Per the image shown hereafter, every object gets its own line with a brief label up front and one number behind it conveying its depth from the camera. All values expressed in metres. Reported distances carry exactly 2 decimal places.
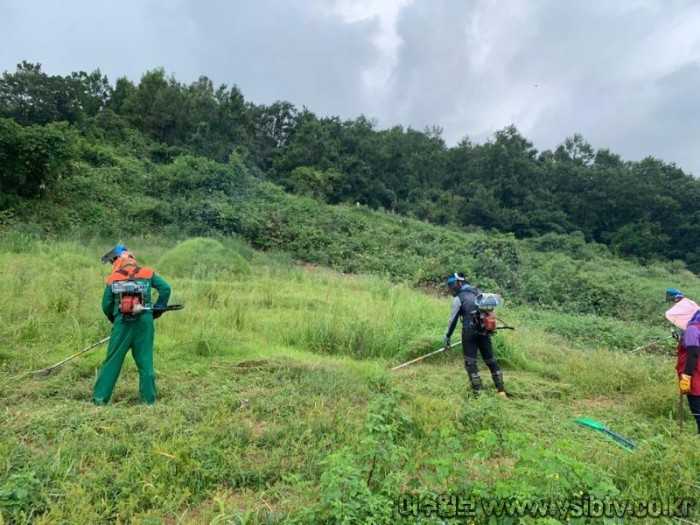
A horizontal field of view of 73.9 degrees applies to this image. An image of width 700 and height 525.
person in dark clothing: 5.85
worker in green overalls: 4.80
